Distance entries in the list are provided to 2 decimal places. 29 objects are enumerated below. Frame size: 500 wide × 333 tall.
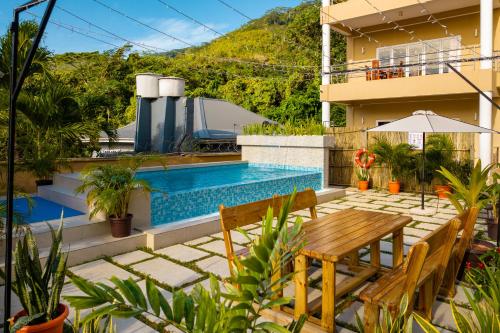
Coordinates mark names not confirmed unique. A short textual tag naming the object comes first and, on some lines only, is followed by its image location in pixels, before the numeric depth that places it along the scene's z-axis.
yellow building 12.57
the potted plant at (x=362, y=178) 10.70
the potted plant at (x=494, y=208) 4.66
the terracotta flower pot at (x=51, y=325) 2.37
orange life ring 10.60
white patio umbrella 6.63
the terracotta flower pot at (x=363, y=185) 10.68
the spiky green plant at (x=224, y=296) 1.44
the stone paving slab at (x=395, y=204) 8.28
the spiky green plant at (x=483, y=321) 1.71
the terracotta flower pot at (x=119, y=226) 5.07
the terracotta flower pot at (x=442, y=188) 9.30
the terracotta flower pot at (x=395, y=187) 10.22
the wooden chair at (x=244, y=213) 3.30
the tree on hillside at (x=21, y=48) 7.27
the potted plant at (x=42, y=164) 7.64
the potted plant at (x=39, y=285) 2.53
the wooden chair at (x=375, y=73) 15.05
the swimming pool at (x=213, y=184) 6.73
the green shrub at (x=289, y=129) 11.17
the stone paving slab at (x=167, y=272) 4.03
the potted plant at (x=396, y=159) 10.12
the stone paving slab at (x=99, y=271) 4.11
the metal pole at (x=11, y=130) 2.35
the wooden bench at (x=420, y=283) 2.53
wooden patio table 2.90
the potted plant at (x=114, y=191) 4.99
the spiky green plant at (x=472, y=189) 4.42
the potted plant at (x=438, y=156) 9.86
